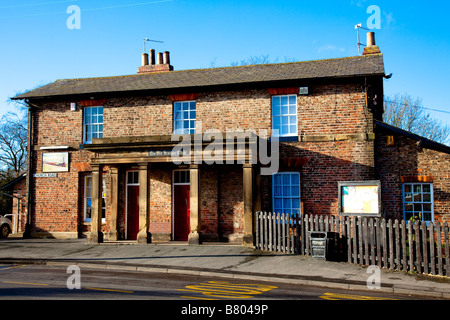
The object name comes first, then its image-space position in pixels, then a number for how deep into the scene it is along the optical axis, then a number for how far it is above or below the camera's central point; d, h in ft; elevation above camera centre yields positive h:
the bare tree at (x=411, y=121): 110.52 +16.64
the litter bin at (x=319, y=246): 39.14 -5.92
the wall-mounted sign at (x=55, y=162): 59.16 +3.55
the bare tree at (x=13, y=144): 131.75 +13.86
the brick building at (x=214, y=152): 50.16 +4.38
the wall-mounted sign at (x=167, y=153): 48.52 +3.87
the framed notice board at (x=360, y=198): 39.29 -1.42
